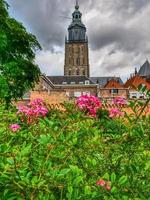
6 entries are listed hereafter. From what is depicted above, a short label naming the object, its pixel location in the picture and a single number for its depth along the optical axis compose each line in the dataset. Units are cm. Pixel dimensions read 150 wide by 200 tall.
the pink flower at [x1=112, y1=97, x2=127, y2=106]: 189
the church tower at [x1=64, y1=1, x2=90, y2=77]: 6323
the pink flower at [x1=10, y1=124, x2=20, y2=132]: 142
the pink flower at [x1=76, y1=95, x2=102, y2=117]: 174
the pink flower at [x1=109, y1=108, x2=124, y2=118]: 181
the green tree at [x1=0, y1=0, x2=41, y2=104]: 1116
